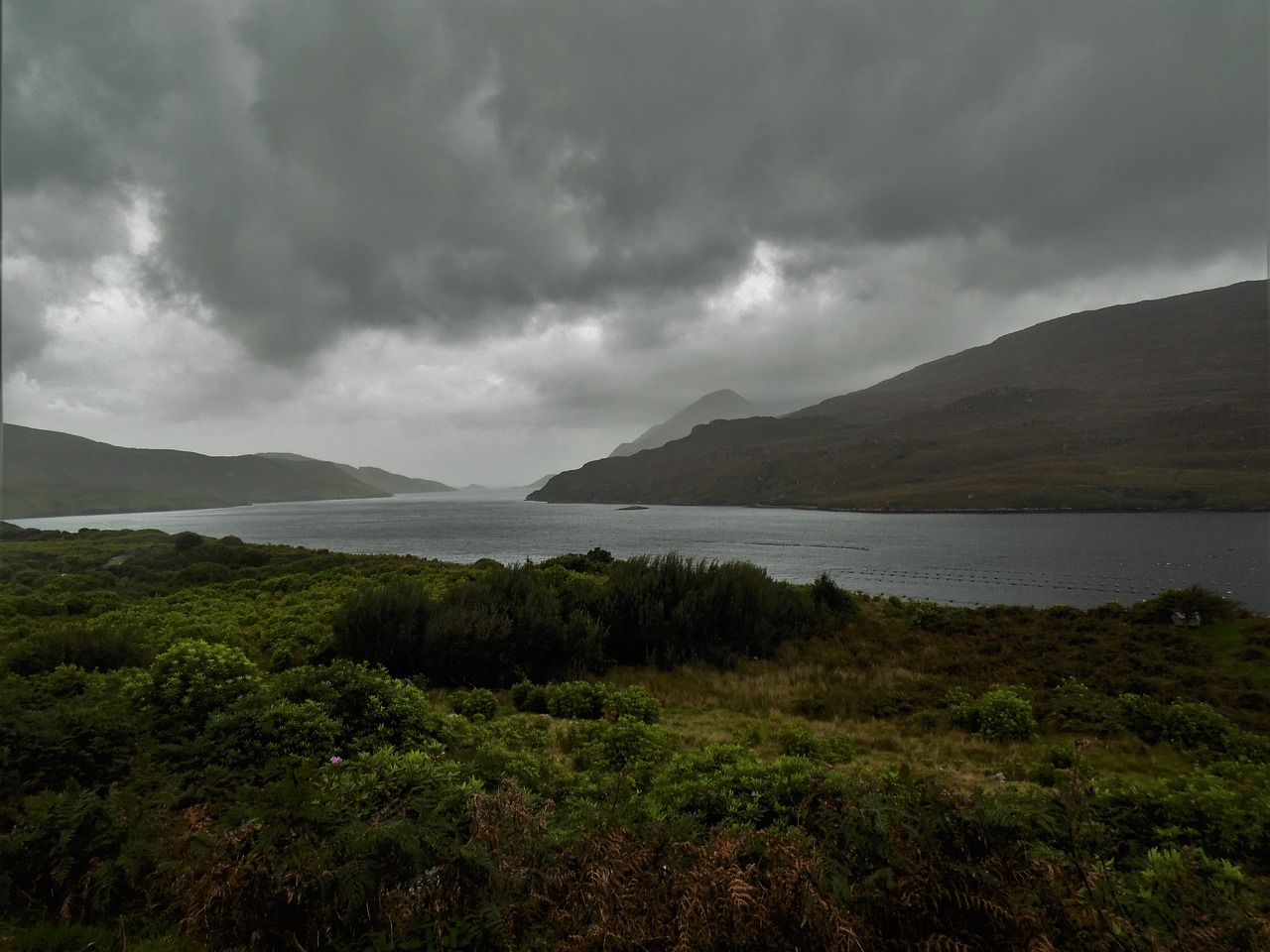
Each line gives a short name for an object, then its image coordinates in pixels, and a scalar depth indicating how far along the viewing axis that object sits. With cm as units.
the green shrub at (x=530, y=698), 1237
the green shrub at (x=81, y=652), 1121
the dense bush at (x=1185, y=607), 1950
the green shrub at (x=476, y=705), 1130
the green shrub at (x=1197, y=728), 1031
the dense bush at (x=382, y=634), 1434
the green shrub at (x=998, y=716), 1120
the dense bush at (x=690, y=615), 1888
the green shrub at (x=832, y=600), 2423
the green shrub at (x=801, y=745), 946
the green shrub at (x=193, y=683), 788
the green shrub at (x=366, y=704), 821
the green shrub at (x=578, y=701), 1181
